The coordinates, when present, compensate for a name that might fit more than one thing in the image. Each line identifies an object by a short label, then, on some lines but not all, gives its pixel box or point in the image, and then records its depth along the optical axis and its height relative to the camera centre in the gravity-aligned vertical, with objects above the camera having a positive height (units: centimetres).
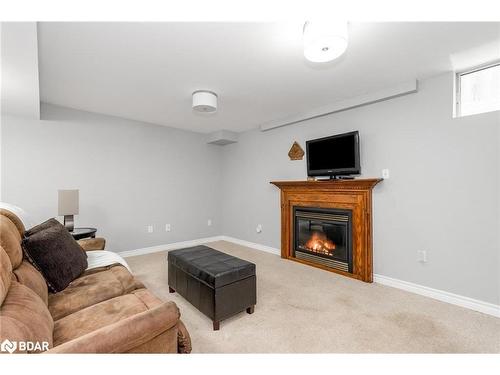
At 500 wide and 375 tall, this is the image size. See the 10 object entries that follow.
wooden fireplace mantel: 299 -25
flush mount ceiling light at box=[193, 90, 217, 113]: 287 +104
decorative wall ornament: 386 +53
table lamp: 300 -21
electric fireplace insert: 321 -76
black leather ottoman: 198 -86
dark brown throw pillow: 166 -48
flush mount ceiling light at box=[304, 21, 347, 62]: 153 +96
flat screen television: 308 +39
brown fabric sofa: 93 -61
